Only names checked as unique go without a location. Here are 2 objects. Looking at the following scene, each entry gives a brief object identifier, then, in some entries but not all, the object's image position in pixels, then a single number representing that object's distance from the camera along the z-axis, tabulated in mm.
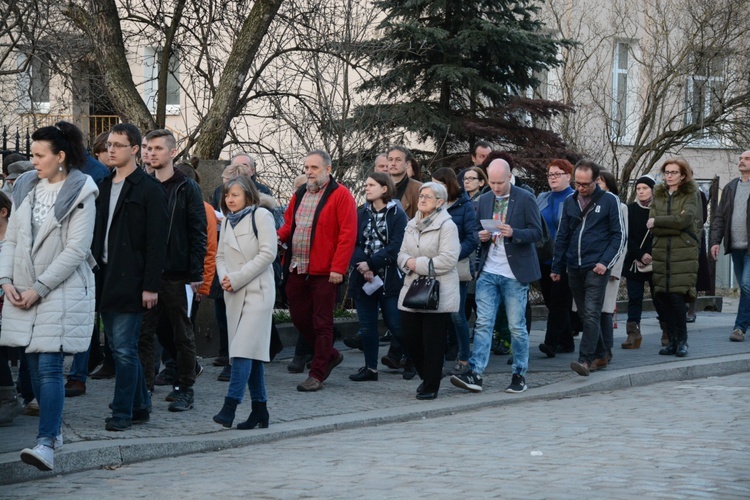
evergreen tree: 17781
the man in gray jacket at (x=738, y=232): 13938
